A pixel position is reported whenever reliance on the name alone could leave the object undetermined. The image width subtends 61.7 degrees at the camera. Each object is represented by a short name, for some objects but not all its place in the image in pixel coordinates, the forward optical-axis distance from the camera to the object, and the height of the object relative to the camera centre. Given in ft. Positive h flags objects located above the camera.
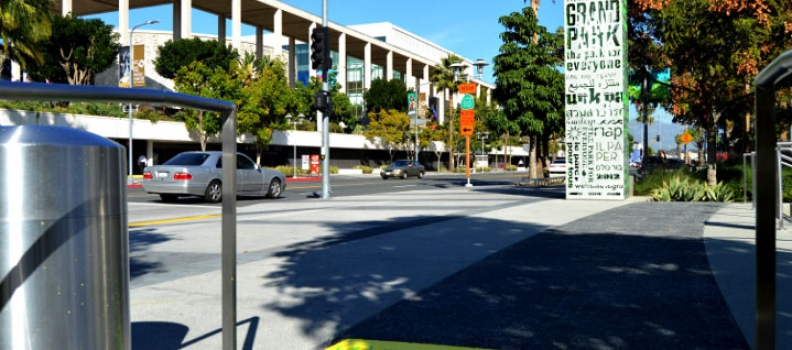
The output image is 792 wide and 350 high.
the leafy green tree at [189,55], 165.68 +28.41
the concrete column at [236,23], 185.94 +41.10
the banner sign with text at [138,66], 125.18 +19.33
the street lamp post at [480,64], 134.02 +21.37
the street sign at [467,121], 104.01 +7.24
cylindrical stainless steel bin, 6.56 -0.70
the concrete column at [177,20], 185.68 +41.49
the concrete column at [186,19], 177.47 +40.35
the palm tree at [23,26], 76.79 +17.12
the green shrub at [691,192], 55.11 -2.21
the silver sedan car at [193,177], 57.98 -0.81
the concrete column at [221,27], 204.85 +43.54
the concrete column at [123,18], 162.91 +37.53
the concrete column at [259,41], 208.66 +40.94
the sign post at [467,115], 104.12 +8.17
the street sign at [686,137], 124.67 +5.50
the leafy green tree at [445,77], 224.53 +30.89
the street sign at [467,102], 104.63 +10.28
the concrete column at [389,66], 266.57 +41.25
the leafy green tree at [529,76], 94.68 +13.08
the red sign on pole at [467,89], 108.06 +13.01
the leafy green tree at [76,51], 145.28 +26.33
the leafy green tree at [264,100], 155.84 +16.42
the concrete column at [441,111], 304.22 +25.93
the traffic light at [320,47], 60.95 +11.08
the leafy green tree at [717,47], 54.44 +10.51
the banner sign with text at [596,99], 56.90 +5.86
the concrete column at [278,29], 200.75 +42.88
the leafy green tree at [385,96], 241.76 +26.07
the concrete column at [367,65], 253.44 +39.66
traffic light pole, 63.93 +2.31
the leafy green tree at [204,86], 149.69 +18.99
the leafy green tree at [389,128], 224.74 +13.62
